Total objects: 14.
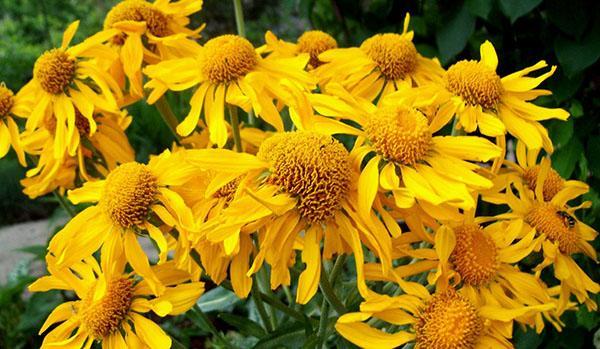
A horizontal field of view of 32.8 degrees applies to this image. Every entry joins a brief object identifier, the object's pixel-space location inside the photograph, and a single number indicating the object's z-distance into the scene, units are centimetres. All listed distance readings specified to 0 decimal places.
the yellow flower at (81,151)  43
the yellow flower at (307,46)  44
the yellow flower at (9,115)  44
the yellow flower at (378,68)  41
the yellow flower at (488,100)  36
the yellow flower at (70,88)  42
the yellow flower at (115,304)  35
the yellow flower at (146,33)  42
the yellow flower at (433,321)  33
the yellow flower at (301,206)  32
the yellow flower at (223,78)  39
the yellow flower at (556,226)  38
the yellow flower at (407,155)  32
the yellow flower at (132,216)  35
